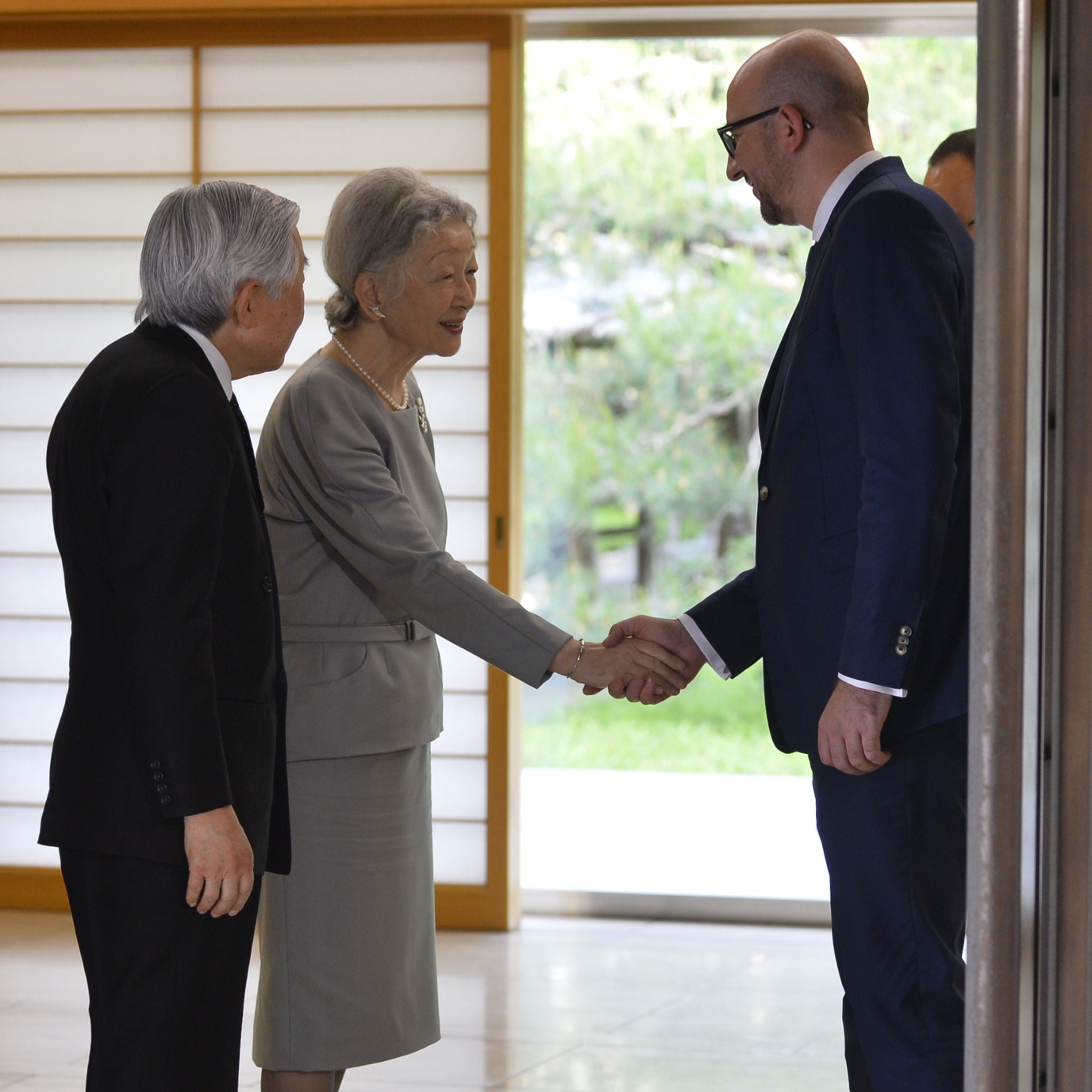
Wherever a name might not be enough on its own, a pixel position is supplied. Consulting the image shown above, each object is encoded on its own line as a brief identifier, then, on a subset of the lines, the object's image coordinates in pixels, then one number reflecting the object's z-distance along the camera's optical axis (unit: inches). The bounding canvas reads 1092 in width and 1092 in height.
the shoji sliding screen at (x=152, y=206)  261.6
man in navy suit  166.7
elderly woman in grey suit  182.7
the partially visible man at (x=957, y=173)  209.3
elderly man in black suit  162.8
